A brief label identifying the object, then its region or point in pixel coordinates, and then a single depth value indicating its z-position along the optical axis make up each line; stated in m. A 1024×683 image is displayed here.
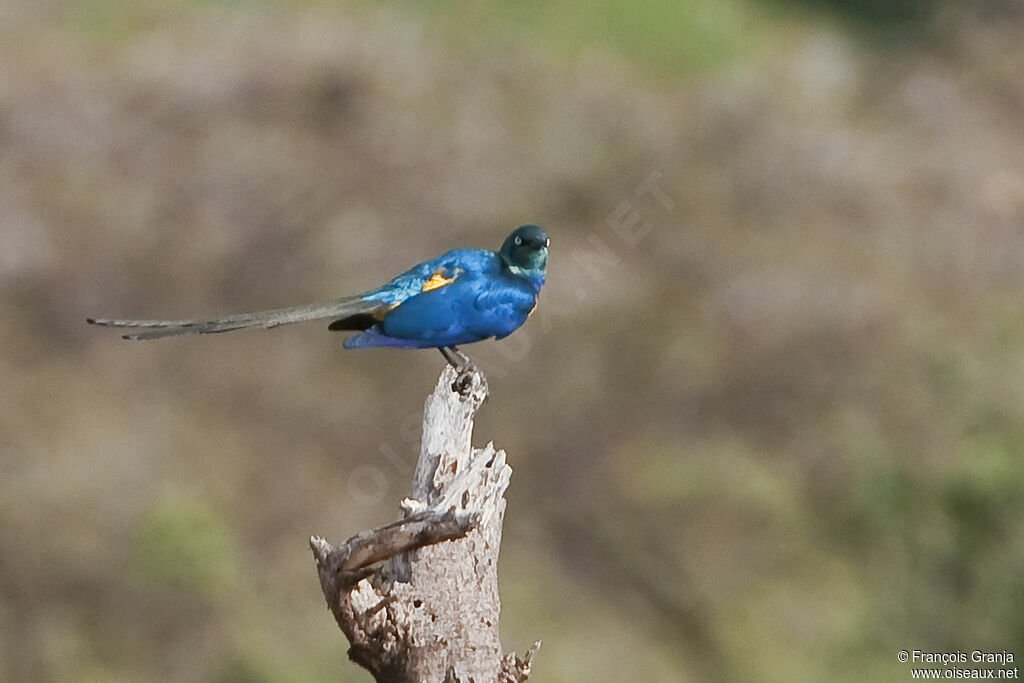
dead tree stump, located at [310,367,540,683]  11.28
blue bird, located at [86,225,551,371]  11.42
